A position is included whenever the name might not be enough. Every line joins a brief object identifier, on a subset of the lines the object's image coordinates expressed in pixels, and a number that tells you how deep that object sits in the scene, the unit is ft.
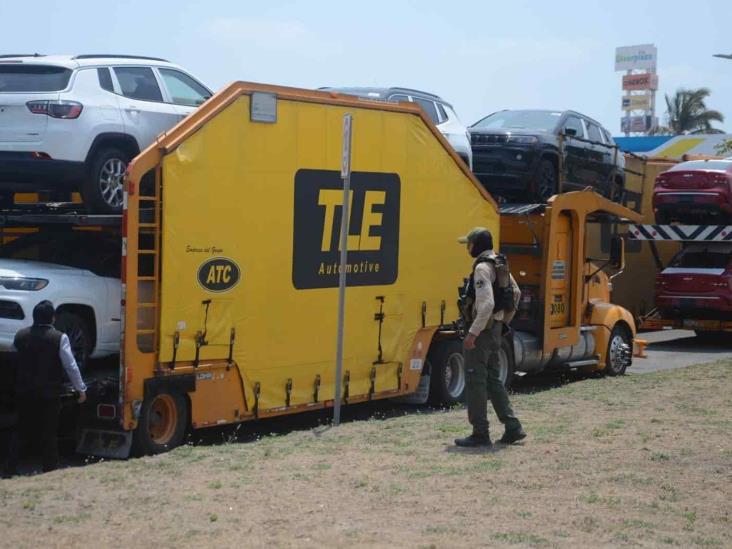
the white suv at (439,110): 49.57
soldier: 32.09
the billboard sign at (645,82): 343.67
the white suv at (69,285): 31.07
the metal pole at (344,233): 36.01
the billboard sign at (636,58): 346.33
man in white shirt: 29.84
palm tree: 237.45
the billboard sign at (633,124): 314.67
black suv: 54.29
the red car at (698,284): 70.18
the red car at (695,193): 70.44
